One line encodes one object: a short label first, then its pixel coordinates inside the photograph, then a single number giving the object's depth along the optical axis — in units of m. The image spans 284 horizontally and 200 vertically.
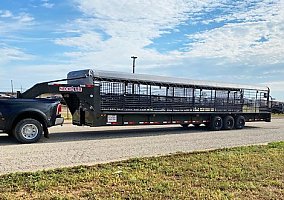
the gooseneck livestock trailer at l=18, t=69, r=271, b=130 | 12.94
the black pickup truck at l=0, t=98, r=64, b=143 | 11.11
